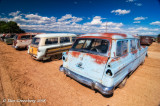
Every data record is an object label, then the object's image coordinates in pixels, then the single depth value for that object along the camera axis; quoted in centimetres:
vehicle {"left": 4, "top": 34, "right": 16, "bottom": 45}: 1271
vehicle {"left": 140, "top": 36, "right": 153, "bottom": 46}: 1562
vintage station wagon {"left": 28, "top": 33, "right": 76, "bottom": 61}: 571
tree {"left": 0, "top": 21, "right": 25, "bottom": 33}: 4388
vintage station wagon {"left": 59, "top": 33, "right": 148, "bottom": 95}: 239
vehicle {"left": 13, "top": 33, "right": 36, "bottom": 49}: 917
